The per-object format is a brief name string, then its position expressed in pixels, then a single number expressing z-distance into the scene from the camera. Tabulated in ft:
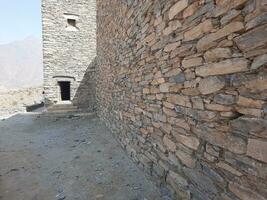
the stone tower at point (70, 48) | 35.14
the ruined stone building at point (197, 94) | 4.94
